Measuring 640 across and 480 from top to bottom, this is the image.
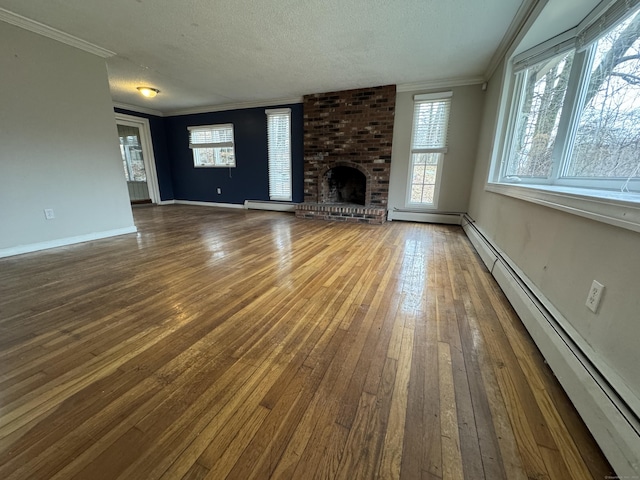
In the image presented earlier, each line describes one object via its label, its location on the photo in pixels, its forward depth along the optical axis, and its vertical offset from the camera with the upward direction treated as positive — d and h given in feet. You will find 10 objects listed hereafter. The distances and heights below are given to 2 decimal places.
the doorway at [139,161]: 21.81 +1.17
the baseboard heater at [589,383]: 2.56 -2.53
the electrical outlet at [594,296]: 3.52 -1.60
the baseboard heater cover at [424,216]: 15.39 -2.29
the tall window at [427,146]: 14.49 +2.00
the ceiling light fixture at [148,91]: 15.33 +5.06
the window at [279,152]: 18.58 +1.86
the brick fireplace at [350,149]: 15.70 +1.90
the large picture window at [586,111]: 4.36 +1.60
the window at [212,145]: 20.85 +2.52
